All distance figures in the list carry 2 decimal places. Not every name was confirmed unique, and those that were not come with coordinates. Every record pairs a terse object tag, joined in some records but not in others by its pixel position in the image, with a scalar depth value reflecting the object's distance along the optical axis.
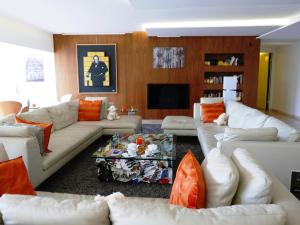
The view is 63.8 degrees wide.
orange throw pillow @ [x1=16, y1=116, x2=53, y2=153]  2.78
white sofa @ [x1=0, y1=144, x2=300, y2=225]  0.99
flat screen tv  6.76
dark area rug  2.72
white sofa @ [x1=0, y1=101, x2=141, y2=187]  2.39
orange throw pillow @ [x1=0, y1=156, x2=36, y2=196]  1.53
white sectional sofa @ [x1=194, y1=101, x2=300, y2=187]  2.42
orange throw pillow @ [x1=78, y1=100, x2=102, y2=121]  4.86
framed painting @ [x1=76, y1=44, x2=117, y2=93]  6.68
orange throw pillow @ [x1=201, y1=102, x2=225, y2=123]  4.61
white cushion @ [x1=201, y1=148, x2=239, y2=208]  1.28
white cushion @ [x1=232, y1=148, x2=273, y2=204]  1.21
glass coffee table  2.91
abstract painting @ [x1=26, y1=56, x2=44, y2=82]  6.79
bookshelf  6.55
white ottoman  4.36
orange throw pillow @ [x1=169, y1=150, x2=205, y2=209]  1.28
